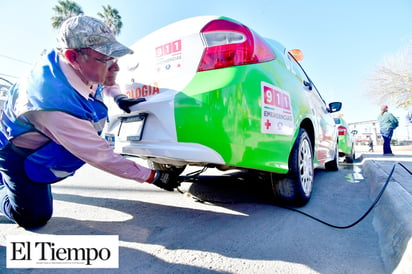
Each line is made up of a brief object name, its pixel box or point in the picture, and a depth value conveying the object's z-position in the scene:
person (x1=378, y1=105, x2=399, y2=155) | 7.33
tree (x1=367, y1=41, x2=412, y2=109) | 17.52
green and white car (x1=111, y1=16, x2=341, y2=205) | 1.37
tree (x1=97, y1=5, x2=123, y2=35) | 19.09
